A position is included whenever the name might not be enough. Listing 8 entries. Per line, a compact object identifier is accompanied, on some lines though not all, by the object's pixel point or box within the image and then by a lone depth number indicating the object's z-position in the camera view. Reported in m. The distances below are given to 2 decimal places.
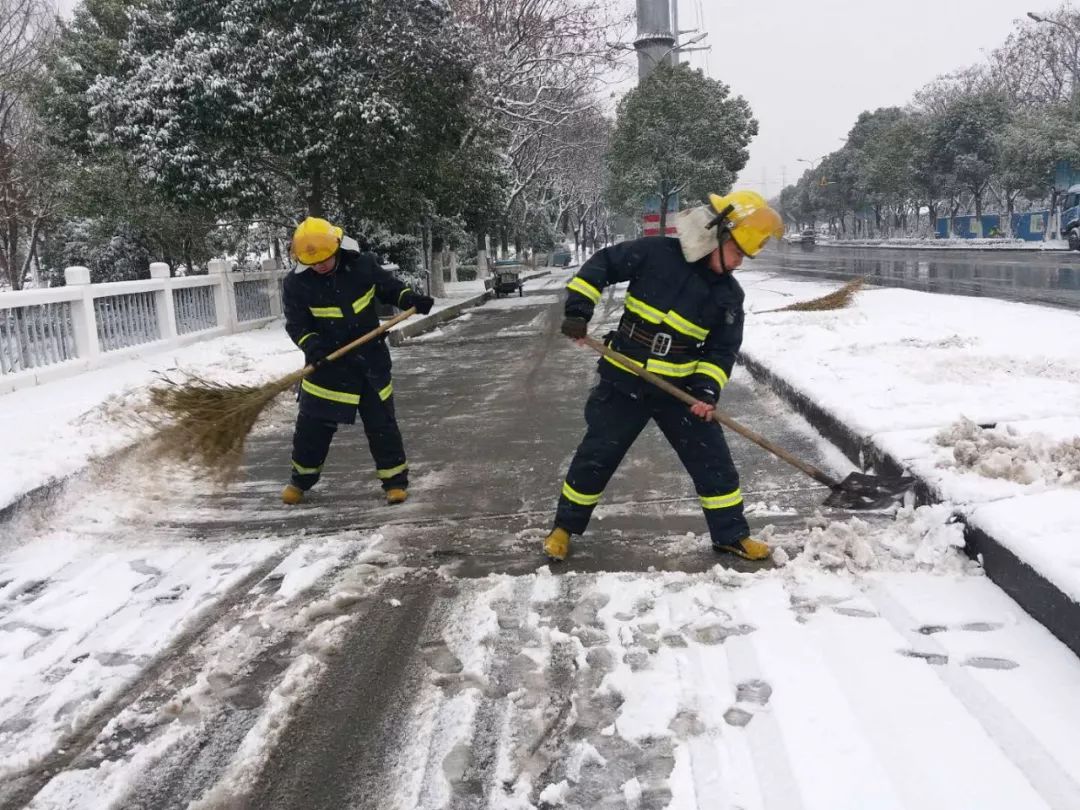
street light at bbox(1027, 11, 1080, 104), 38.06
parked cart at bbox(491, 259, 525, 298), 25.11
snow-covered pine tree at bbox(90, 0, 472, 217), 12.87
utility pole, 31.61
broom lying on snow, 12.79
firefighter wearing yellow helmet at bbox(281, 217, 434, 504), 4.91
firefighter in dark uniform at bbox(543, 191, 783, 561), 3.73
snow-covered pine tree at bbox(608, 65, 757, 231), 29.16
